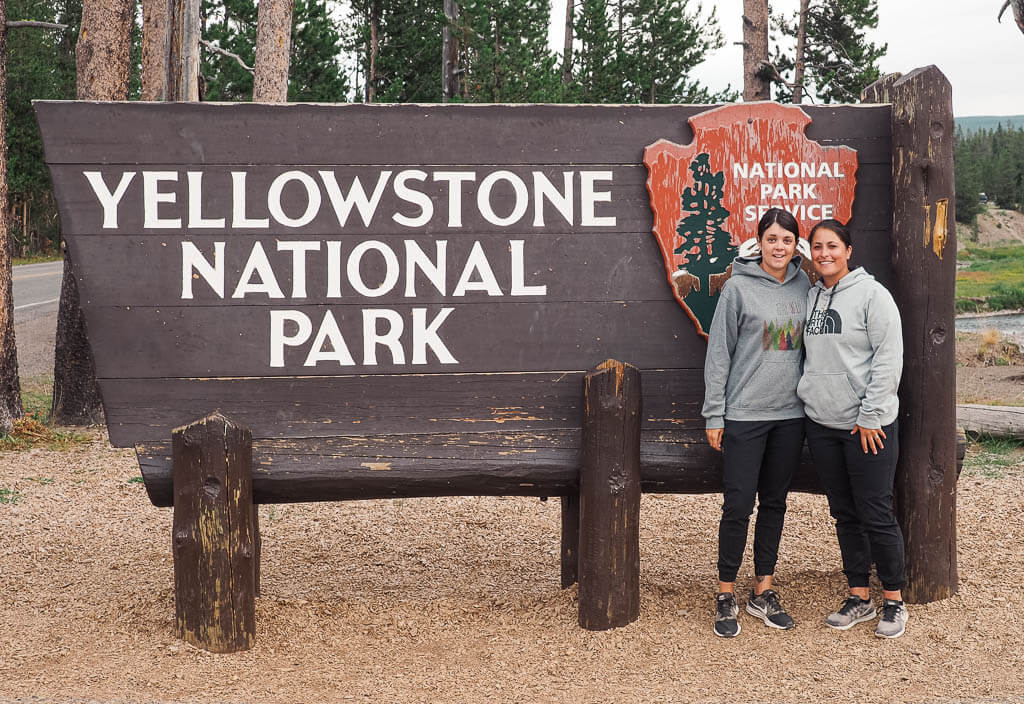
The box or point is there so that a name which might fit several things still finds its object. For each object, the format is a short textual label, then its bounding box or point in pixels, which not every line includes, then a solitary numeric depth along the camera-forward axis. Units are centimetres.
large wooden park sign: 391
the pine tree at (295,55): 2528
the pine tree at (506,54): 2400
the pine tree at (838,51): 2748
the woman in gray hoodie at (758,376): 388
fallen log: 777
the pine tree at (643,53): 3425
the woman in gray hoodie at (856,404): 376
